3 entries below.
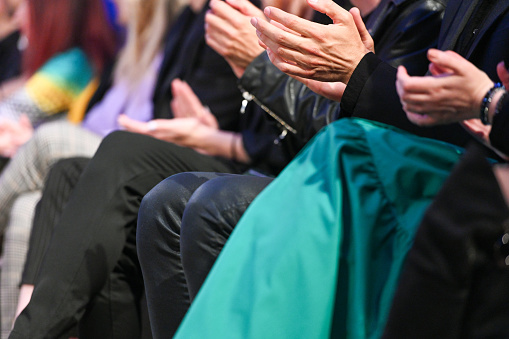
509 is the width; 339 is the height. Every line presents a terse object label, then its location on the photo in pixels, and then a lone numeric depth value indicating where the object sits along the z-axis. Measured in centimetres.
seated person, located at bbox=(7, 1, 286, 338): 315
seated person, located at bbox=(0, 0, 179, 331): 345
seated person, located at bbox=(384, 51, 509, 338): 272
